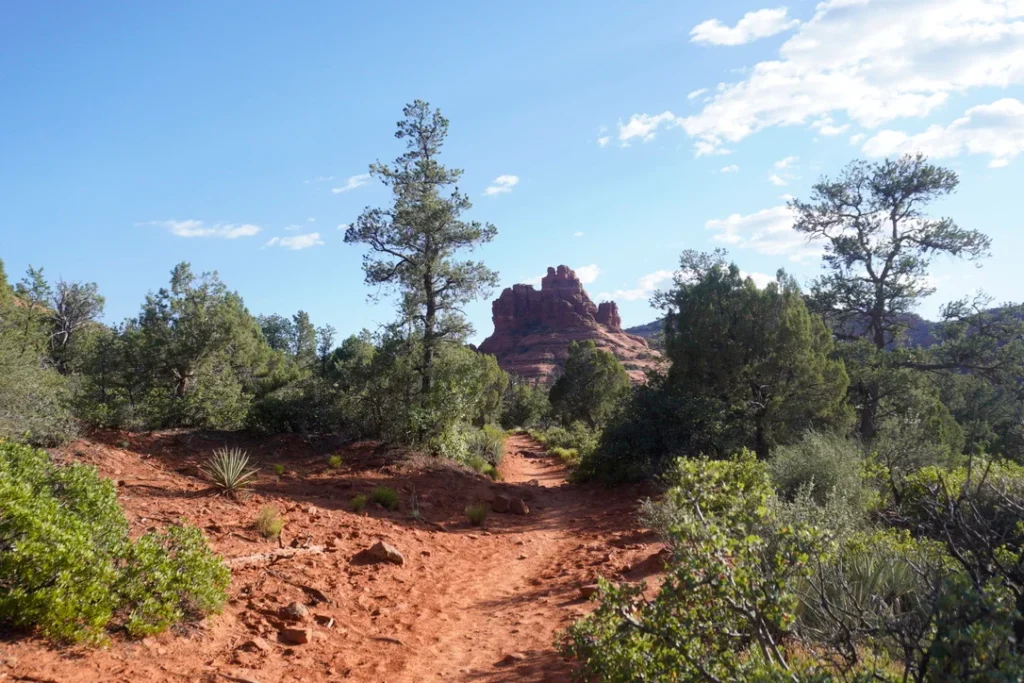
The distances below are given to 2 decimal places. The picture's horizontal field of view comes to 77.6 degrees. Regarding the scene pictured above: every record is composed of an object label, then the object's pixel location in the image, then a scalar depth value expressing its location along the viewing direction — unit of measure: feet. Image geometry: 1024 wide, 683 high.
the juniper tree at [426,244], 55.31
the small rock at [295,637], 18.65
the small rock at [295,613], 19.95
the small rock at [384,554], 27.17
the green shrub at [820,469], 29.73
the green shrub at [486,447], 63.33
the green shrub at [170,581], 16.38
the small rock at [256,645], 17.53
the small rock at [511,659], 18.25
